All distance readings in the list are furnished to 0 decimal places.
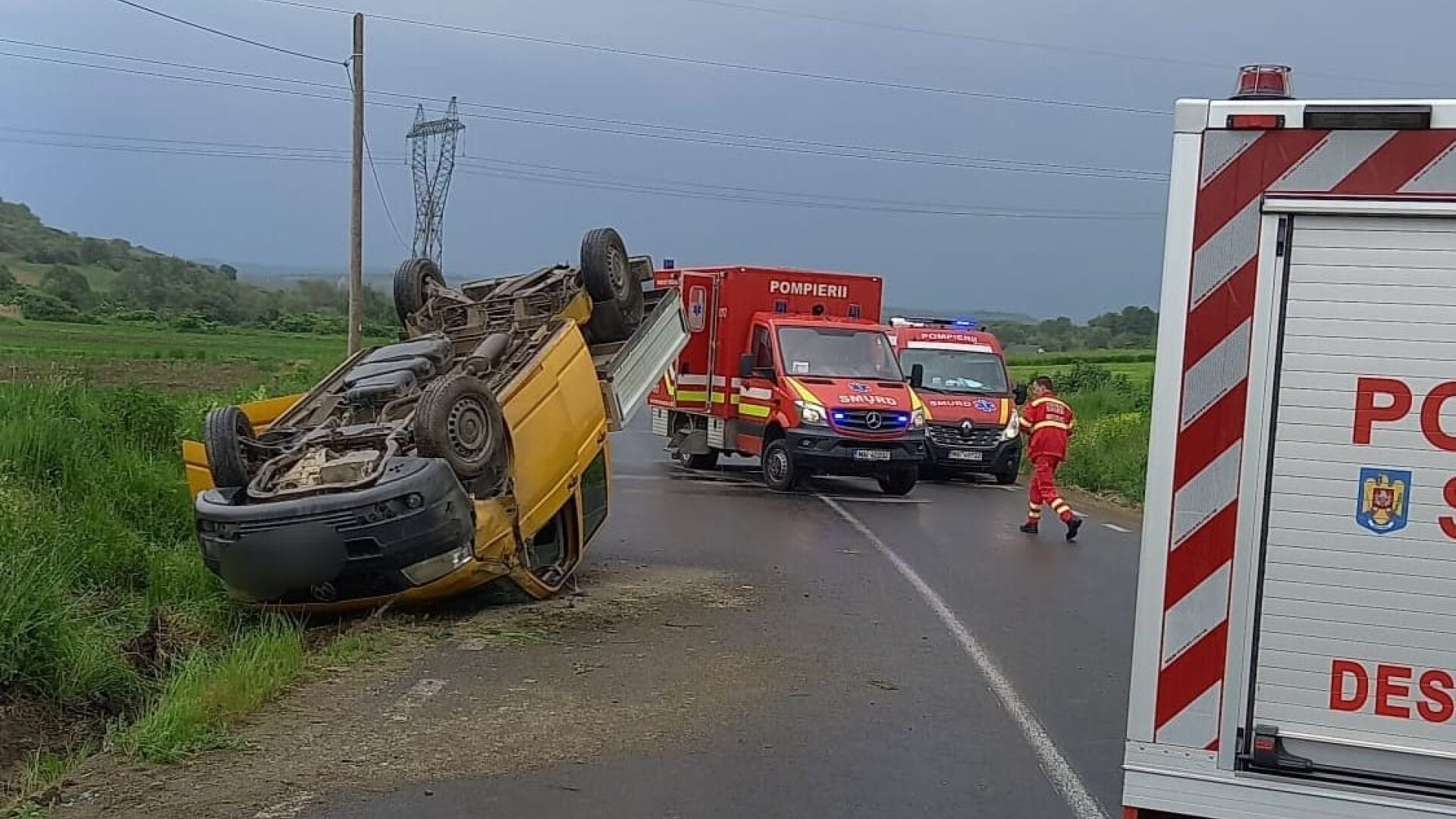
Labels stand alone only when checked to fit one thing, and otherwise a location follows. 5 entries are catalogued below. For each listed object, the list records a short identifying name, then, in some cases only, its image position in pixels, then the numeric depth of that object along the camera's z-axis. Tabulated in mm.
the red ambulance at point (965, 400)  21719
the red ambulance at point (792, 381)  18812
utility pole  31016
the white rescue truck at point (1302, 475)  3617
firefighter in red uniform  15180
